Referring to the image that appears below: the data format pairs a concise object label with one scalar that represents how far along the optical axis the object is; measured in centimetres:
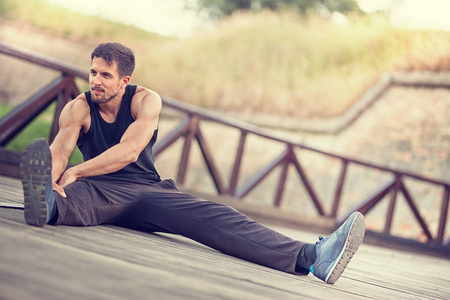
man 539
